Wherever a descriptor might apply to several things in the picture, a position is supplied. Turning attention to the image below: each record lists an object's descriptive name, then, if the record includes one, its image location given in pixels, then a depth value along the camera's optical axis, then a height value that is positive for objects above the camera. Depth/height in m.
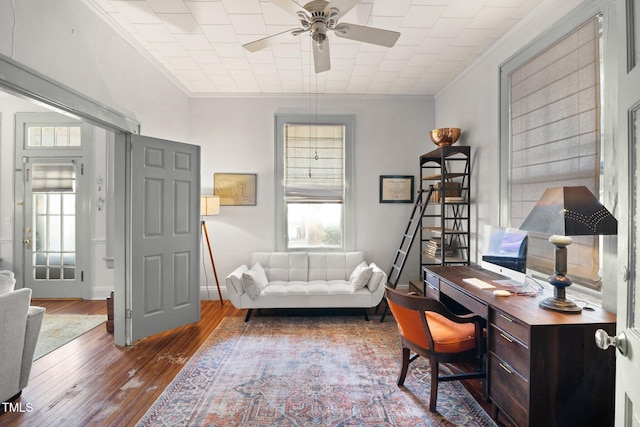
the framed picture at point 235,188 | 4.81 +0.33
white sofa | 3.90 -0.94
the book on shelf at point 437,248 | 3.92 -0.43
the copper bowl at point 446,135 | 3.83 +0.88
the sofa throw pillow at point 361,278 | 3.97 -0.80
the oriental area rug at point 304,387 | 2.17 -1.33
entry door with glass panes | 4.80 -0.05
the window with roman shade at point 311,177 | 4.85 +0.50
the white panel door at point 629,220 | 0.98 -0.02
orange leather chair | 2.21 -0.85
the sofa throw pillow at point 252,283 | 3.80 -0.83
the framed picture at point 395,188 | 4.89 +0.35
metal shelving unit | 3.75 +0.12
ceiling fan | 2.12 +1.28
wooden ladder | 4.54 -0.38
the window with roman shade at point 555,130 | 2.15 +0.63
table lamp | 1.82 -0.05
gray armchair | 2.13 -0.87
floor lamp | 4.23 +0.07
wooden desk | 1.71 -0.83
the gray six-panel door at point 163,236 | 3.26 -0.26
